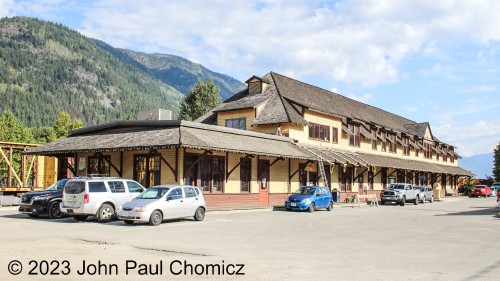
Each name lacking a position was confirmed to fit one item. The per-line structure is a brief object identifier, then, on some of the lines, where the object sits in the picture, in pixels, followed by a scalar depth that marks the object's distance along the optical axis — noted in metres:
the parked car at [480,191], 66.06
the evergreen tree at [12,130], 76.75
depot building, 27.78
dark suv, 21.67
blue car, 28.84
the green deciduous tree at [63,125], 86.60
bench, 37.20
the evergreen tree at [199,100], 74.56
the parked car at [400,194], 39.62
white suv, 19.80
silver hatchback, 18.72
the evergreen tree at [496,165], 93.21
